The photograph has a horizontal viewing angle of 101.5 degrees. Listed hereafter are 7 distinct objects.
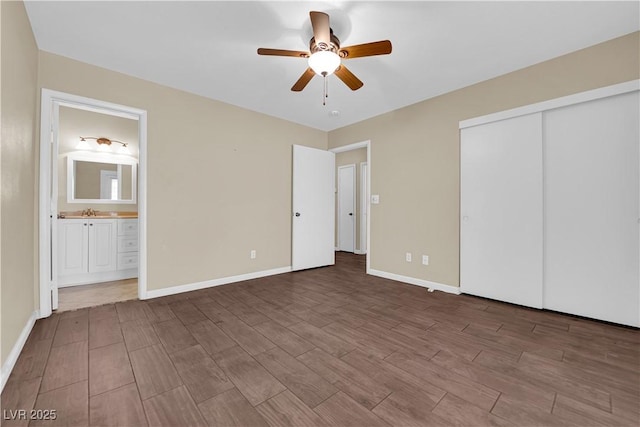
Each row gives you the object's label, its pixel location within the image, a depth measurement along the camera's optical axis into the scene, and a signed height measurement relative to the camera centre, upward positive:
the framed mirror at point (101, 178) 3.99 +0.53
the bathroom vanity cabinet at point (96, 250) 3.51 -0.55
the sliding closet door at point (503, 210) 2.68 +0.04
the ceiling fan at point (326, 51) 1.82 +1.24
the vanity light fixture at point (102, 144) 4.05 +1.08
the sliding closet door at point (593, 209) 2.23 +0.05
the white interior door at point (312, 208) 4.33 +0.08
